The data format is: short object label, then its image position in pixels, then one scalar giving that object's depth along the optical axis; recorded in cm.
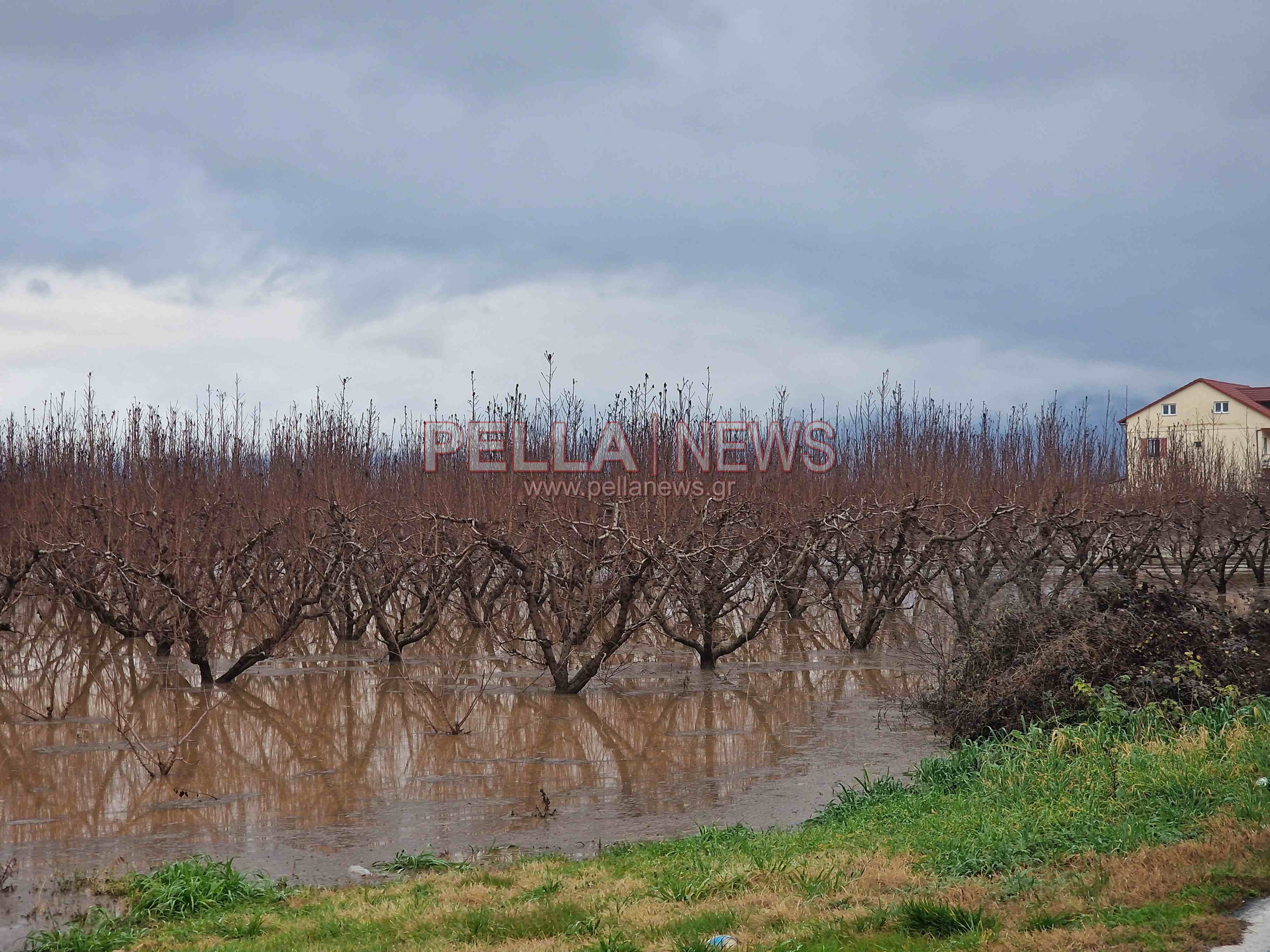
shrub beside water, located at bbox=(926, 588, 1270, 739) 930
